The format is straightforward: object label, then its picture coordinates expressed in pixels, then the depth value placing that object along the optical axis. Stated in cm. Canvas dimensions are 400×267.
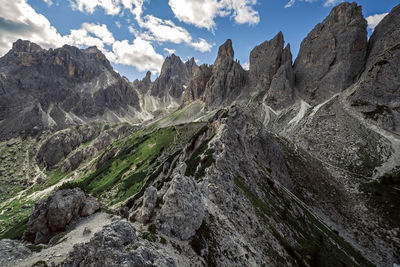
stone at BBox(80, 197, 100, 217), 2667
